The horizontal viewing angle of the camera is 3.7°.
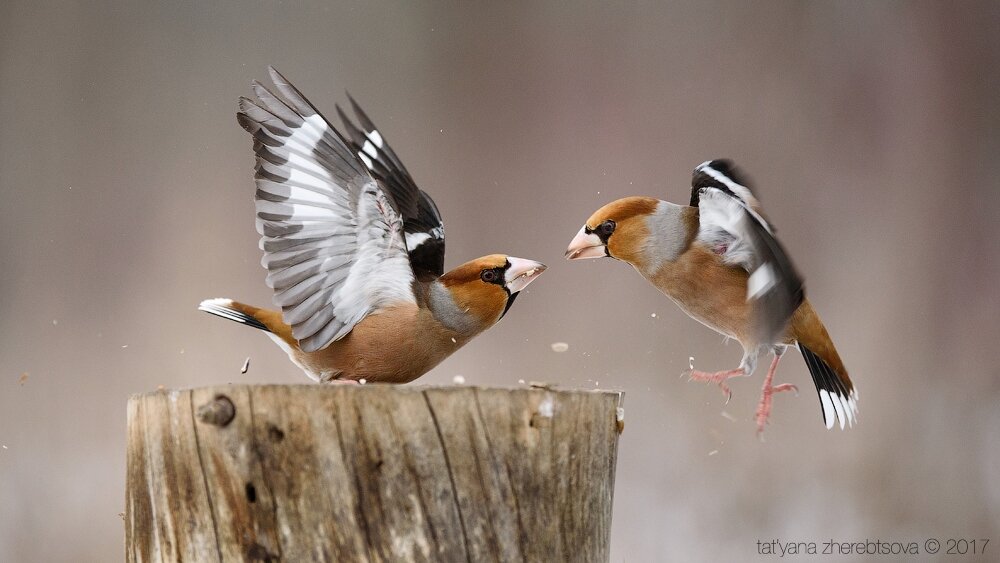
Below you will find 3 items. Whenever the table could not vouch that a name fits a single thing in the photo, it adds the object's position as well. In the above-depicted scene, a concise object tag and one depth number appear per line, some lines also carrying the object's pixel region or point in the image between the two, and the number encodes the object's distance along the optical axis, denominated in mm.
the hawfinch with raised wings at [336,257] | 7339
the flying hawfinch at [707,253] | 7360
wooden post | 7193
